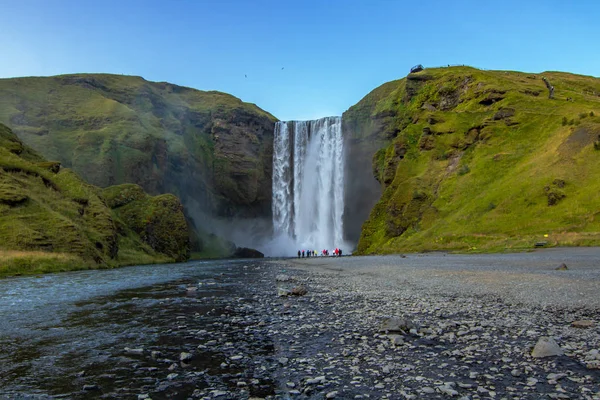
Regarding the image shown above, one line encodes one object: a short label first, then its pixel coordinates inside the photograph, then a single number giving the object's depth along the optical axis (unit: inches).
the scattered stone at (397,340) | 319.0
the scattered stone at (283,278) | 935.2
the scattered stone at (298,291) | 640.4
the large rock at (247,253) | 4180.6
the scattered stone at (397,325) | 355.6
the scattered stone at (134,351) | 318.0
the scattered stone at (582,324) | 339.4
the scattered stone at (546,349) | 267.3
